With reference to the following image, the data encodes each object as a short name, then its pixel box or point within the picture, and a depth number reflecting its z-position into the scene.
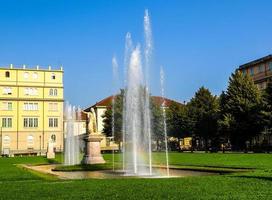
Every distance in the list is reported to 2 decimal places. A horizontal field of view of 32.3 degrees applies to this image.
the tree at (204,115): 69.06
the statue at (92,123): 32.56
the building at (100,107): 114.74
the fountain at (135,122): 25.52
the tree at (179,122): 74.69
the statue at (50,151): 56.41
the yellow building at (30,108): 94.06
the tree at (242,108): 59.00
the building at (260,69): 84.29
